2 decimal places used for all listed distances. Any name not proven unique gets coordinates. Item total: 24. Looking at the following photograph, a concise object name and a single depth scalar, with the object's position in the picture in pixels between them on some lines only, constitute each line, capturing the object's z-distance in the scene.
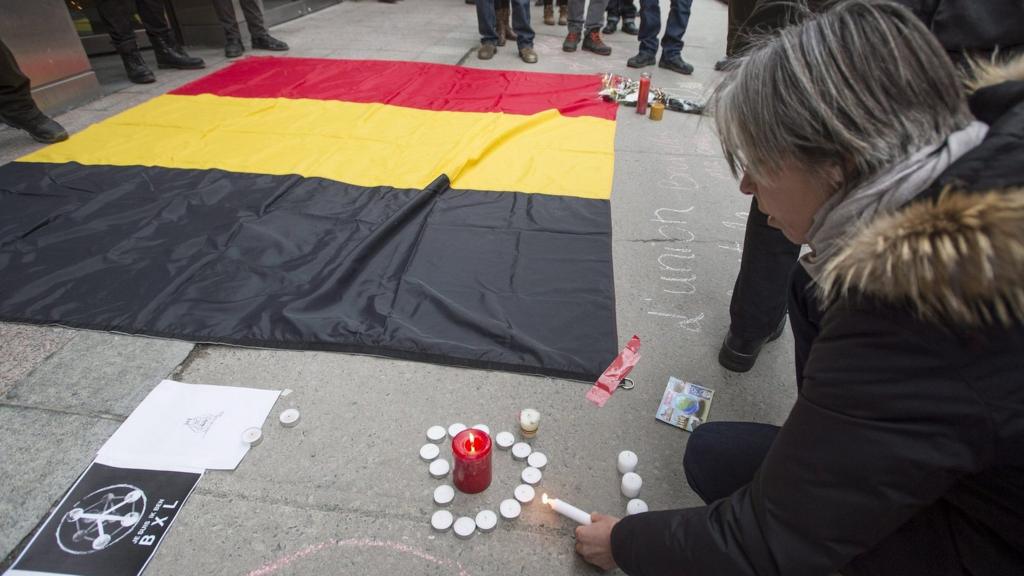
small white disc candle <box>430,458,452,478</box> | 1.31
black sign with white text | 1.12
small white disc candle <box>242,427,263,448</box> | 1.38
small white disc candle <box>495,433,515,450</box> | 1.38
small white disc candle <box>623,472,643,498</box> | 1.27
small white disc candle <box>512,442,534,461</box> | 1.36
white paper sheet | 1.34
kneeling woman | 0.54
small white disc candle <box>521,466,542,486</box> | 1.30
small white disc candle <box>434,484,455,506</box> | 1.24
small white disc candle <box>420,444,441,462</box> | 1.35
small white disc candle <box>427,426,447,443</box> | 1.40
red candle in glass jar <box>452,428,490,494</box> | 1.19
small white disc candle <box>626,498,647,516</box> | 1.22
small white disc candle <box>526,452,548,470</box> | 1.34
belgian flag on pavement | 1.76
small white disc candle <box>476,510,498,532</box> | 1.19
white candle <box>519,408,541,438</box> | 1.39
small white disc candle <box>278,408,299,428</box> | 1.44
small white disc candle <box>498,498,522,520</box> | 1.21
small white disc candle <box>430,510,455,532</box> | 1.19
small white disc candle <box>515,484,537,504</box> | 1.25
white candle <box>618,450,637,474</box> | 1.32
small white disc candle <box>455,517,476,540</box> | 1.17
